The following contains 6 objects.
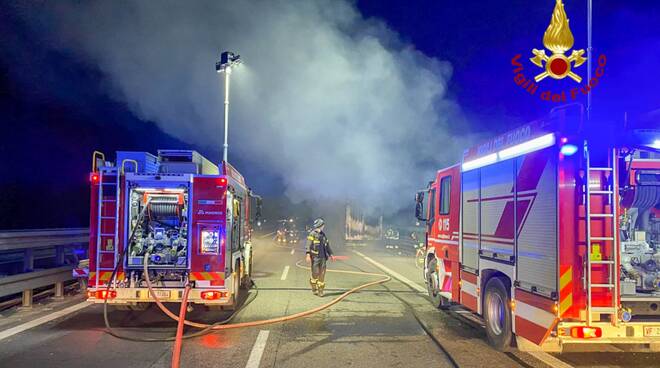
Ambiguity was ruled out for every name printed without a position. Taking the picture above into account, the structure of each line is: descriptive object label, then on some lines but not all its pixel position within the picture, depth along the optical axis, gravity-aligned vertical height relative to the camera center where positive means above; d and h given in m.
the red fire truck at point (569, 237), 4.98 -0.24
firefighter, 10.42 -0.88
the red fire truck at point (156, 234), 7.45 -0.35
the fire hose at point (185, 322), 6.62 -1.62
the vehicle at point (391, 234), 26.78 -1.11
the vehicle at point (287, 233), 33.31 -1.45
